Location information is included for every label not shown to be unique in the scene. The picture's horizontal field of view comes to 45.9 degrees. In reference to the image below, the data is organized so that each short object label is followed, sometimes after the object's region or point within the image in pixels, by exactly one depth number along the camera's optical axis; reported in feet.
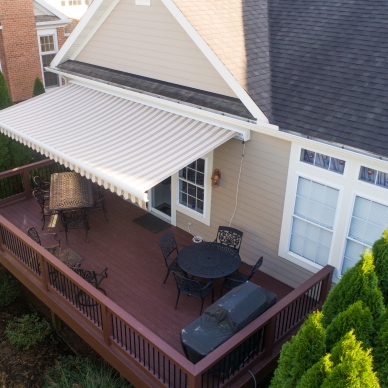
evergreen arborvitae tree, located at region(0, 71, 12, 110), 54.39
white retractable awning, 32.17
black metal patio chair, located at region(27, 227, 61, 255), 37.76
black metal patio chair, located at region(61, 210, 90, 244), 42.39
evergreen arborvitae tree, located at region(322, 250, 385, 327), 19.24
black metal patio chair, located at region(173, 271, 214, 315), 31.99
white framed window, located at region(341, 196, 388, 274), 29.37
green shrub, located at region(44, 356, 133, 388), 32.68
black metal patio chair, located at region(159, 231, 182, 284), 35.70
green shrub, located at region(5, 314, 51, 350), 40.57
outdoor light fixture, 38.01
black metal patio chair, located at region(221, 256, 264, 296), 33.68
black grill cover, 26.63
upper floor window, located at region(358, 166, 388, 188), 28.58
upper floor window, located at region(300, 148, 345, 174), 30.60
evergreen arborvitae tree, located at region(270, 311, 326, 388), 18.56
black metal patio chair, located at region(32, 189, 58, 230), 43.78
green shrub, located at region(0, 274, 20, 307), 45.14
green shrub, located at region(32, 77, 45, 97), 66.54
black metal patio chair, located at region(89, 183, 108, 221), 44.27
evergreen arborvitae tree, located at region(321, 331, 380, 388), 16.06
